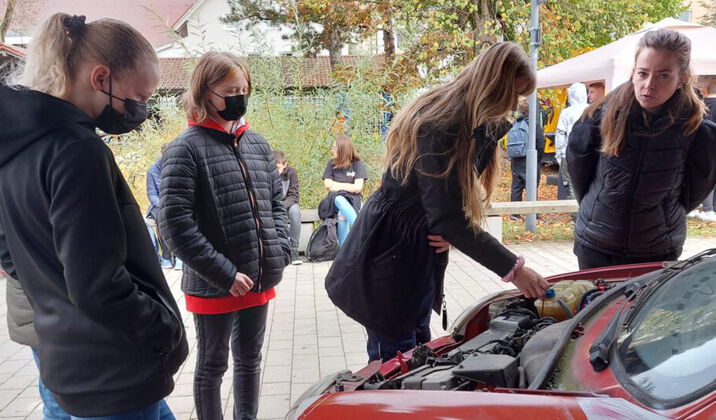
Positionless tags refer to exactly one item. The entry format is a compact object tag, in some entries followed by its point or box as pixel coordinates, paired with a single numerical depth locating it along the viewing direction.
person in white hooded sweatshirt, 10.48
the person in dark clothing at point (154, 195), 7.78
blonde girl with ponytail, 1.70
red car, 1.54
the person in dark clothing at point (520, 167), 10.84
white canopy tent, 9.30
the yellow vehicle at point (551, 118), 12.57
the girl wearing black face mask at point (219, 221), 2.91
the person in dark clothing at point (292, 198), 7.90
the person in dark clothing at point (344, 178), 7.84
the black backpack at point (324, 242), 7.91
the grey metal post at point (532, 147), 10.09
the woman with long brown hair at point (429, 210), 2.56
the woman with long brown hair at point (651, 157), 3.08
